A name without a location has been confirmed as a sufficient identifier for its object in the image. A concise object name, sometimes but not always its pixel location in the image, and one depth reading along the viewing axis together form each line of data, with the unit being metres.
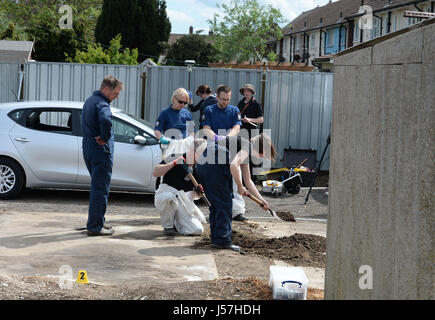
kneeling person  8.36
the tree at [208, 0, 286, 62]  61.78
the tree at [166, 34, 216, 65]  47.75
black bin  14.84
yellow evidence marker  5.73
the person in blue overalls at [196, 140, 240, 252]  7.45
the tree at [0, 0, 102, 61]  38.97
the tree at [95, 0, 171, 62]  48.22
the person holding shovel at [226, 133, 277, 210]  7.61
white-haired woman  9.08
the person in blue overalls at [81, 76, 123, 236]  7.97
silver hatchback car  10.91
